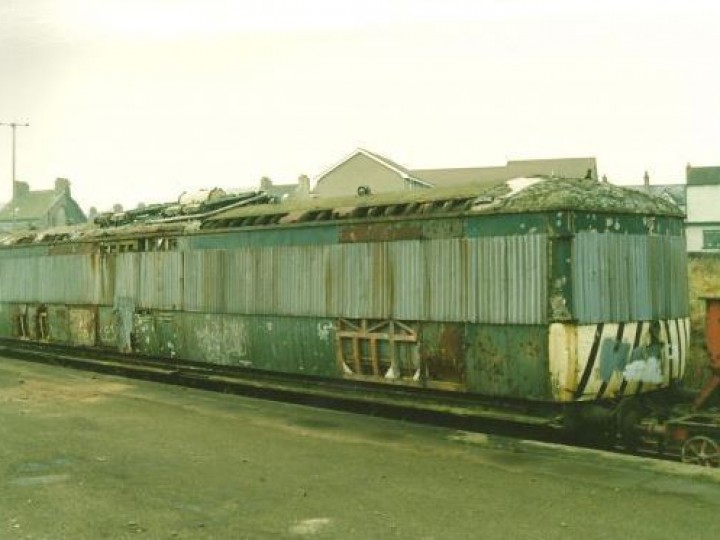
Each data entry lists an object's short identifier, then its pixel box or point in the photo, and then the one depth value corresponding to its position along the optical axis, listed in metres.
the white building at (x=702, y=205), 52.41
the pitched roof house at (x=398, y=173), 47.12
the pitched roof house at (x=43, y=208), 72.69
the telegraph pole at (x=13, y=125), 52.49
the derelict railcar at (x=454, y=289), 9.02
